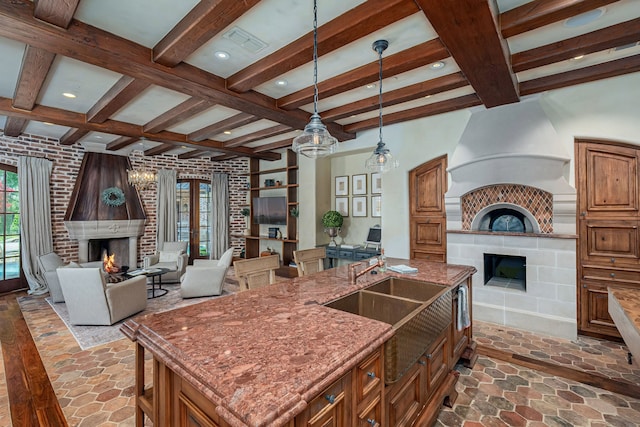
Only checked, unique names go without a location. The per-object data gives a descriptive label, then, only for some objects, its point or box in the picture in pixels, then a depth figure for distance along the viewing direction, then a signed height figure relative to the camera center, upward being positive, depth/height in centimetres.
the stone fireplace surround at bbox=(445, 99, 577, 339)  335 +10
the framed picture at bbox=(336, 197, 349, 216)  591 +24
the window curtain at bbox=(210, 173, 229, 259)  740 +6
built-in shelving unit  656 +37
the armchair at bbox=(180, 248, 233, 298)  458 -102
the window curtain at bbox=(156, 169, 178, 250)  661 +22
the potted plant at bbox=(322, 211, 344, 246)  552 -12
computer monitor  515 -38
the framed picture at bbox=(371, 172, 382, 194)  544 +63
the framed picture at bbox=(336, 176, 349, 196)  591 +65
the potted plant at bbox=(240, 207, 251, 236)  758 +0
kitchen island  91 -54
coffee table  464 -91
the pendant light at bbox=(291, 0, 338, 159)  212 +58
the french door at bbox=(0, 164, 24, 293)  509 -21
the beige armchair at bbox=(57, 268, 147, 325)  346 -98
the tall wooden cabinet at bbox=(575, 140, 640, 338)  307 -12
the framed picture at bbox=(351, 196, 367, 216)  565 +21
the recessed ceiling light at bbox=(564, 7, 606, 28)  205 +146
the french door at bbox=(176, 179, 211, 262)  715 +6
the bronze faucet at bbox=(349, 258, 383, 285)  229 -46
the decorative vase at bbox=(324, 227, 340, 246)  562 -30
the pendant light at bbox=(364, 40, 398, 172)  287 +56
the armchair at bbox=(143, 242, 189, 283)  555 -85
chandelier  509 +72
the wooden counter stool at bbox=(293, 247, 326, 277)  322 -50
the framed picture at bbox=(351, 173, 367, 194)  564 +66
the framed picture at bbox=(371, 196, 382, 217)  544 +20
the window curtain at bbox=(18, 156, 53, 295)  502 +2
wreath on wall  583 +44
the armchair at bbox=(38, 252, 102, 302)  442 -83
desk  496 -64
